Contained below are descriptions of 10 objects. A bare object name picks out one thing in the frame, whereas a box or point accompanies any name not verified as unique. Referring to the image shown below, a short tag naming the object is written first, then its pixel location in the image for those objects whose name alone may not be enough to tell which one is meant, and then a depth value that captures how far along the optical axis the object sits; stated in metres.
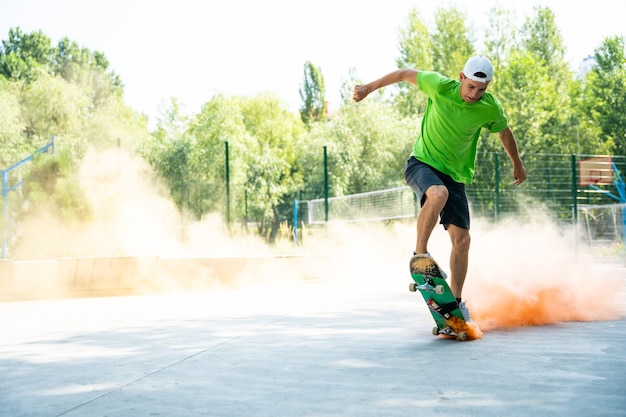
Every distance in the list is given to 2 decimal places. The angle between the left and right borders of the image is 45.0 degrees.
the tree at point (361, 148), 36.28
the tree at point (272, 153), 35.47
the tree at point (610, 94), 37.62
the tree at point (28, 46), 54.75
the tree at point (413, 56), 44.78
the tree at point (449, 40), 45.22
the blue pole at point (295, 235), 15.03
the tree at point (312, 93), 55.51
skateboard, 4.41
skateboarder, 4.65
